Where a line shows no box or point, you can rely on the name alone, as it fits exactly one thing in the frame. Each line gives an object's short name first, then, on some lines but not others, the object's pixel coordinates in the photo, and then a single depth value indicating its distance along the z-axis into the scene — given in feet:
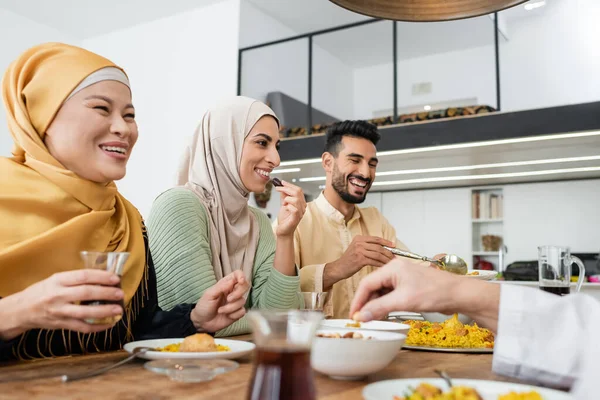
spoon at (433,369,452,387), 2.48
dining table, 2.62
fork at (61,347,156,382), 2.85
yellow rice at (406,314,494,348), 4.50
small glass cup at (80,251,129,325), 2.92
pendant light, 5.16
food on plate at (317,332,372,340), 3.13
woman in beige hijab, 5.55
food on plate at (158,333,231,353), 3.43
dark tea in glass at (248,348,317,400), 1.77
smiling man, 9.55
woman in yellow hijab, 3.89
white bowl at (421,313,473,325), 5.84
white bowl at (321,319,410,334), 3.94
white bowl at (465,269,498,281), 6.70
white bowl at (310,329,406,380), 2.83
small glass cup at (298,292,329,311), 4.34
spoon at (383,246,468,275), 7.29
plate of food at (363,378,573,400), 2.31
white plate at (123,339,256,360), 3.17
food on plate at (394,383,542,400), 2.27
